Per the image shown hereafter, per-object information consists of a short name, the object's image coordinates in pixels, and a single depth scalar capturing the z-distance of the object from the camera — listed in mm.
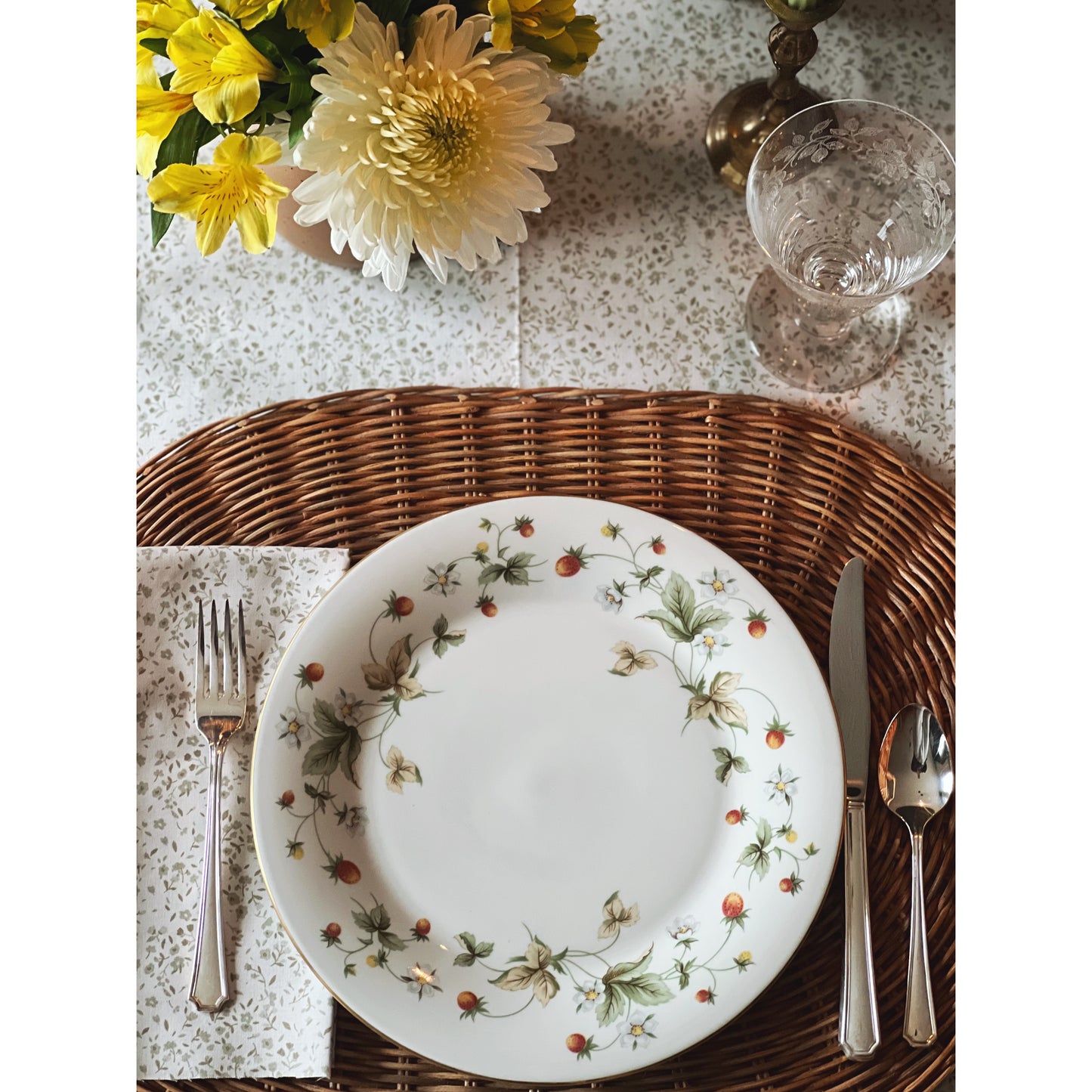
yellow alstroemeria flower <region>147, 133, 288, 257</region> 476
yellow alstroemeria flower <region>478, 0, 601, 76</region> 482
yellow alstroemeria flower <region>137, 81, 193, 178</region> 472
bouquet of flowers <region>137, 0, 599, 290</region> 459
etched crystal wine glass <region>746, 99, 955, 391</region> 673
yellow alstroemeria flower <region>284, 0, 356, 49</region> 453
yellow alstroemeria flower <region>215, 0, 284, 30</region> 445
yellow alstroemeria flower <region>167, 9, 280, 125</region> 450
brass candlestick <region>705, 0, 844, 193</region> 696
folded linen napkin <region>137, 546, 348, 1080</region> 623
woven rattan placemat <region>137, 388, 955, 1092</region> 686
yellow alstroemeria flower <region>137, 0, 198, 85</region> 453
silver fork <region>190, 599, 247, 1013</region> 621
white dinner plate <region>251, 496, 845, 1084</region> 622
